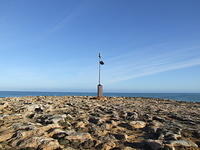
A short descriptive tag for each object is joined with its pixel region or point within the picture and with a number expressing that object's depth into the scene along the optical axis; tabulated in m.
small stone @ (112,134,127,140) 4.29
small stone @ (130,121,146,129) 5.37
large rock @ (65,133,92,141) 4.10
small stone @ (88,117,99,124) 5.75
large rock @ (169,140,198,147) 3.75
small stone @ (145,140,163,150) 3.58
